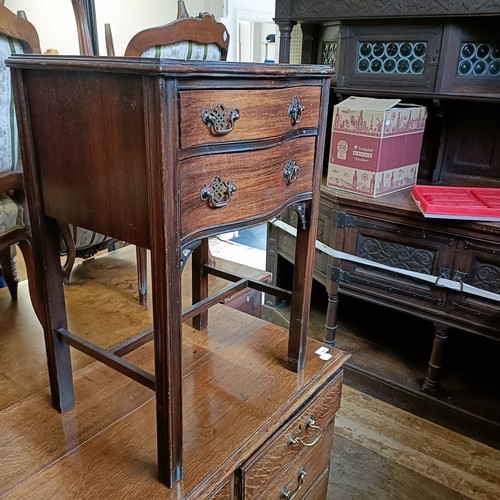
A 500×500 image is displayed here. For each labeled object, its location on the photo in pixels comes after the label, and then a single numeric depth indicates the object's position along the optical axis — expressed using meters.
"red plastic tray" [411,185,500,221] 1.50
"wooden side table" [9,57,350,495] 0.66
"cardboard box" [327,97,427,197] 1.66
